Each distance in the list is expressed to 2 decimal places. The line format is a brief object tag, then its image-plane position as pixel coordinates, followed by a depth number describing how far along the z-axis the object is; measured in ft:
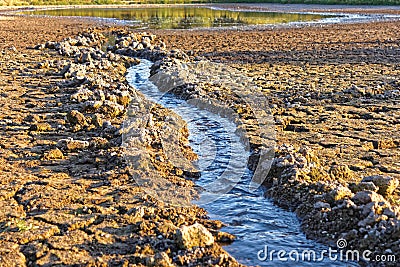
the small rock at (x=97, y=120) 32.35
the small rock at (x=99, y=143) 27.96
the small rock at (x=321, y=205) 19.59
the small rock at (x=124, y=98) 38.04
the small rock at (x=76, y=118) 32.14
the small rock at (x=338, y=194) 19.75
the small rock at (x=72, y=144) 27.73
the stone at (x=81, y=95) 38.63
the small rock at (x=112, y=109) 35.22
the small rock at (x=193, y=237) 17.13
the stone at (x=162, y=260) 16.05
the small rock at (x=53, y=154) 26.43
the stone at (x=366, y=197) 18.63
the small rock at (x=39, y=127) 31.53
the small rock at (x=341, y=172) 23.89
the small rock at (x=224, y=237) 18.81
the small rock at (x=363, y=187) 20.72
